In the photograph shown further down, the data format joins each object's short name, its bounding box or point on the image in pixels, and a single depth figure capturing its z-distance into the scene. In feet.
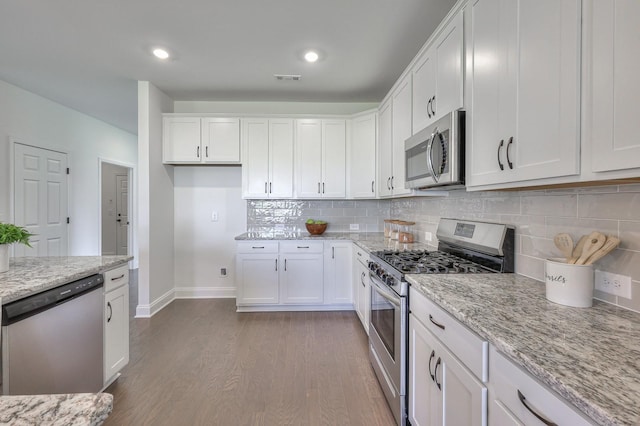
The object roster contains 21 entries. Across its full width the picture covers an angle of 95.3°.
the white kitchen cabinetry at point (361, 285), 8.80
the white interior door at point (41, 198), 11.85
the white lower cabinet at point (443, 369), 3.23
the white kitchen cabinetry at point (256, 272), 11.22
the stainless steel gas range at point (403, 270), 5.31
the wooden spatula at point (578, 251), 3.81
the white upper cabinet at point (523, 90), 3.19
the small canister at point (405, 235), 9.66
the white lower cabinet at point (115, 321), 6.31
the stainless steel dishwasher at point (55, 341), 4.27
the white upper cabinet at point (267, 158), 12.14
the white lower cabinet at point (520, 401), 2.16
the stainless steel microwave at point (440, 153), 5.37
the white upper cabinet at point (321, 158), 12.23
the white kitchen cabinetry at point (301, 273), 11.28
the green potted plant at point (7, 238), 5.23
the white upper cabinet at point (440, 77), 5.47
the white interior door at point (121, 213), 21.25
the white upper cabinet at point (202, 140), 12.08
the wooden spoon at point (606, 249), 3.47
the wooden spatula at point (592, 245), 3.59
